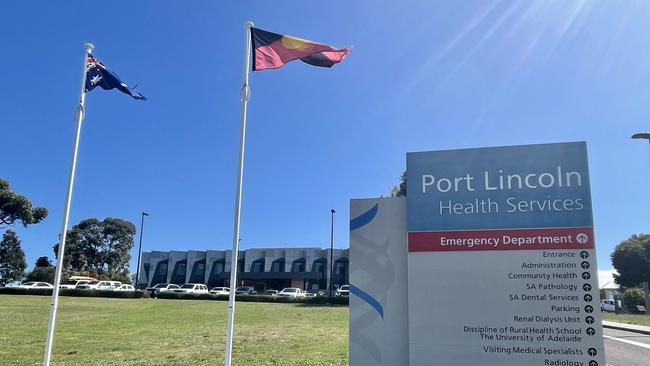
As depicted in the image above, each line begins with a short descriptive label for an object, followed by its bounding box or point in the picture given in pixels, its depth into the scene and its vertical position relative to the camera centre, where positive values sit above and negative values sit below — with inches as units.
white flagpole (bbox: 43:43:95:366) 322.7 +47.8
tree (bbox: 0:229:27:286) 2578.7 +98.8
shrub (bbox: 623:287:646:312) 1679.4 -13.5
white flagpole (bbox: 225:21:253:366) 291.2 +59.9
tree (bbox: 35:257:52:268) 3305.1 +109.1
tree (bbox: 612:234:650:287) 2169.0 +139.1
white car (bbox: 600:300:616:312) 1868.4 -40.9
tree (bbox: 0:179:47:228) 2285.9 +311.6
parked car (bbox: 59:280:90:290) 2131.6 -9.5
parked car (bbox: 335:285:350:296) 2228.6 -20.6
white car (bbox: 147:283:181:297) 2021.4 -34.5
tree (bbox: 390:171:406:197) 1378.4 +281.0
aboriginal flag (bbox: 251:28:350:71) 349.1 +155.4
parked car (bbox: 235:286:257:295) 2530.5 -26.5
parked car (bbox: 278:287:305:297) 2129.7 -29.9
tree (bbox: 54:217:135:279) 3454.7 +239.9
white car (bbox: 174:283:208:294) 2053.9 -24.9
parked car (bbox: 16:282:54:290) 2293.9 -24.0
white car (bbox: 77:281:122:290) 2344.7 -14.9
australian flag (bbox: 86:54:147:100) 376.5 +147.8
